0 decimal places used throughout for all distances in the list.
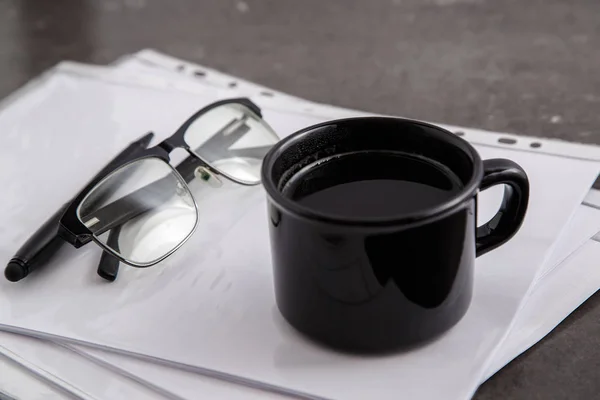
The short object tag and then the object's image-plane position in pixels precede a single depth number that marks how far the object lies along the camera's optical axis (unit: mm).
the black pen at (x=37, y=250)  768
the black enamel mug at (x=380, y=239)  690
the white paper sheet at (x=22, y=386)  720
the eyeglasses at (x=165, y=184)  777
